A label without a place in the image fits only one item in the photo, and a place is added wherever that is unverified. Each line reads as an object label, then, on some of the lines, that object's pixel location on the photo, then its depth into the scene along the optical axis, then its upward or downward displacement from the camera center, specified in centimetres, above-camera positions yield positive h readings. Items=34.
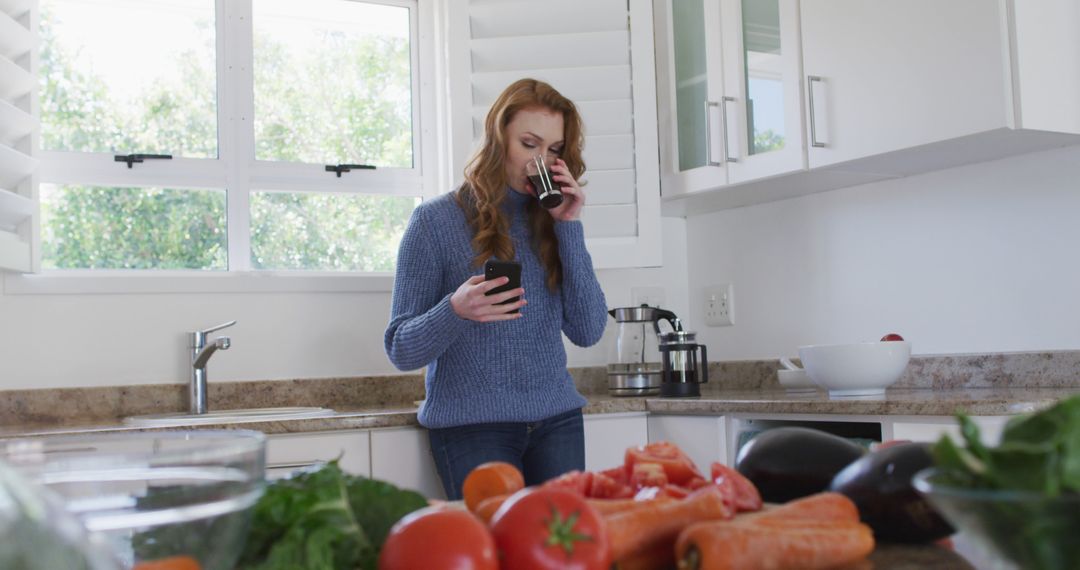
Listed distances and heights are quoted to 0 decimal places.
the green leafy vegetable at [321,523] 62 -11
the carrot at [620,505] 70 -12
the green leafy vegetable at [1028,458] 50 -7
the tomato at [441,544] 57 -11
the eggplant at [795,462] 88 -12
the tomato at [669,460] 83 -10
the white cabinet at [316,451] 238 -25
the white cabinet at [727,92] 270 +65
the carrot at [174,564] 55 -12
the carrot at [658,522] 67 -12
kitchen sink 253 -19
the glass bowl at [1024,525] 47 -9
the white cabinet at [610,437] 267 -27
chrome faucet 284 -7
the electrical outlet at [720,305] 337 +7
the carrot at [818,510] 71 -12
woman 233 +6
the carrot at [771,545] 63 -14
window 298 +62
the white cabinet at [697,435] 257 -27
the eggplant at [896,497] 78 -13
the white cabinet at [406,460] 247 -29
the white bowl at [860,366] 239 -10
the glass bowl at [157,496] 56 -8
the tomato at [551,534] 59 -11
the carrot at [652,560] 68 -15
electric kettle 305 -7
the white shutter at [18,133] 260 +55
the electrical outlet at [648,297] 343 +11
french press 286 -10
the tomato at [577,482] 75 -11
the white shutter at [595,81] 300 +72
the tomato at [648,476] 81 -11
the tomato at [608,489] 78 -12
